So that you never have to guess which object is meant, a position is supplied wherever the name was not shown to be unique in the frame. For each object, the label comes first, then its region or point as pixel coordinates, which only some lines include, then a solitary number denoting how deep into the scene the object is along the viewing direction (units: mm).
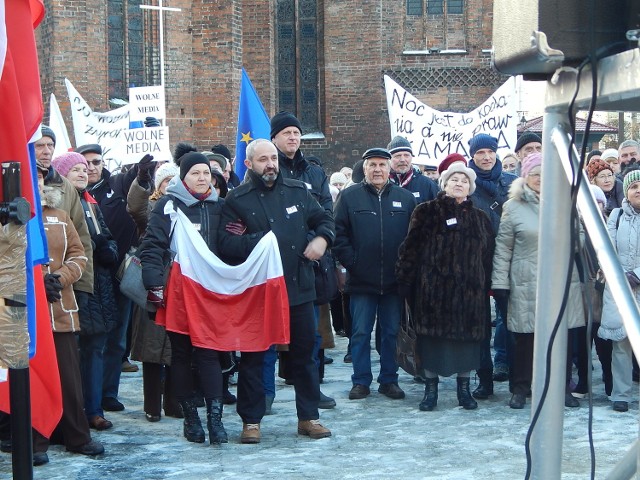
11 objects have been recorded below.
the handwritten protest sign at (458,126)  15180
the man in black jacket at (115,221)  8508
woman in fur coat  8484
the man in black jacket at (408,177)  10023
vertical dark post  4109
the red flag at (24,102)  4668
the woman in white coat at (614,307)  8406
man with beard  7480
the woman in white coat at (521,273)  8539
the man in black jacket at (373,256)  9023
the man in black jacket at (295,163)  8609
